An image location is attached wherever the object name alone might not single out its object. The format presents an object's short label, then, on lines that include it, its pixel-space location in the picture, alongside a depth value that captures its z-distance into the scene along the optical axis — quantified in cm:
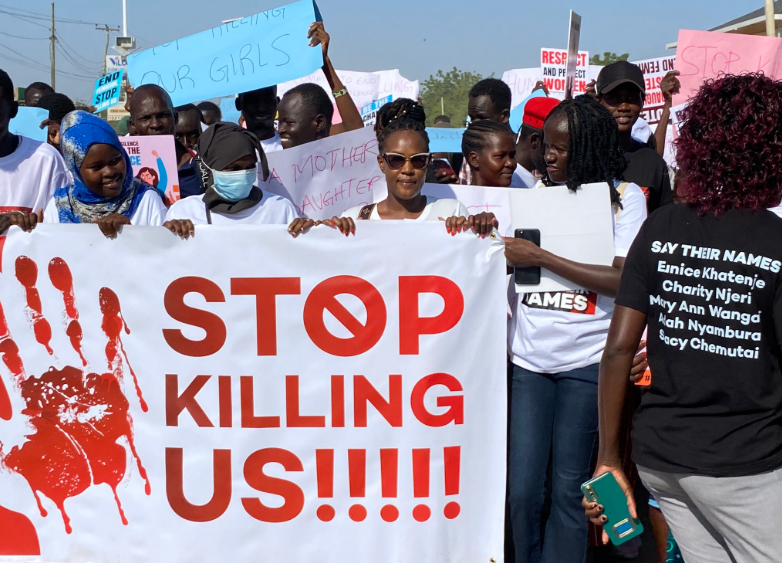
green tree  6122
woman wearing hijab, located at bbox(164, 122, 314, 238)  363
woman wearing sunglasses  346
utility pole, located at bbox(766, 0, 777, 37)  686
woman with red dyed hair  215
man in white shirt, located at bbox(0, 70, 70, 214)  406
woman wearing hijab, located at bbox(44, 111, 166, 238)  361
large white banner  332
